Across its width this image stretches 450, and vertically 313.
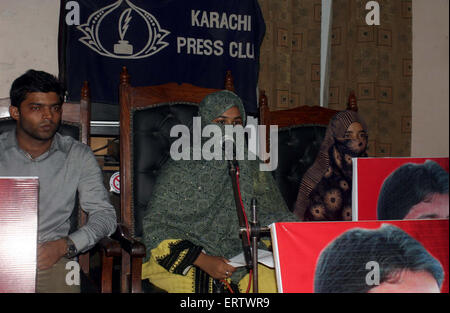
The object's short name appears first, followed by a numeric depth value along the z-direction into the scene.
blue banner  2.94
